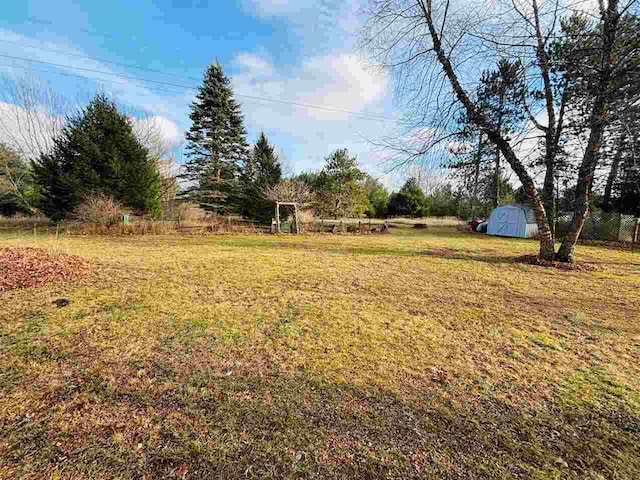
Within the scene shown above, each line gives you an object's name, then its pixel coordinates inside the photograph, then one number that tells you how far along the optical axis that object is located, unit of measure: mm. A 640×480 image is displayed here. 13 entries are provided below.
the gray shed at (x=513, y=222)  14594
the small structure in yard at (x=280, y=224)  14019
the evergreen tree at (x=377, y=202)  30375
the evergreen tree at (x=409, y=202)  28641
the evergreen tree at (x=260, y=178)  17688
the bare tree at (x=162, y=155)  17469
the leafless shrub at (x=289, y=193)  15727
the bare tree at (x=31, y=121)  16750
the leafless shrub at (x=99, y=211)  11930
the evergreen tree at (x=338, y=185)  18734
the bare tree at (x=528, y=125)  6156
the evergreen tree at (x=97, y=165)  13211
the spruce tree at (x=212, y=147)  18250
